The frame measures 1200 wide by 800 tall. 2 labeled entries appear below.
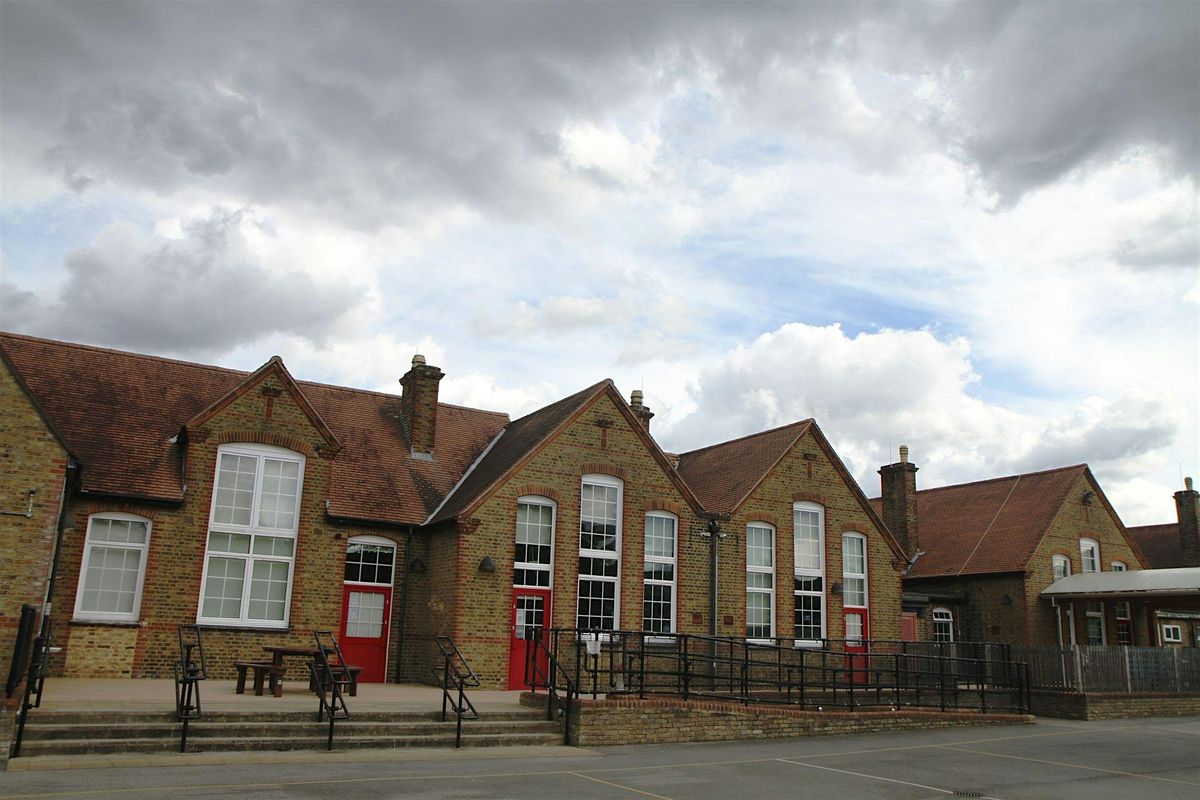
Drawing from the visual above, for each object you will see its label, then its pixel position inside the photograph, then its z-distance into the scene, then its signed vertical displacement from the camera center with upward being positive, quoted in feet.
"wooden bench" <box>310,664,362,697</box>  49.68 -2.42
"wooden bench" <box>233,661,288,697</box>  48.83 -2.56
